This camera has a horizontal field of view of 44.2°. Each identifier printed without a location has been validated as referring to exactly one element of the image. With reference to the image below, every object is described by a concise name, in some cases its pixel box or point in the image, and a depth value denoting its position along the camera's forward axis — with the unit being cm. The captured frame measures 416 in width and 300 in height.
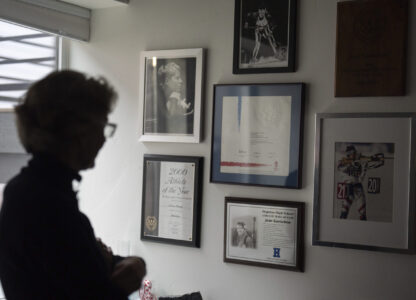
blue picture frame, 213
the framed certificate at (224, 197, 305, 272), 212
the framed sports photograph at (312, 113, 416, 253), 194
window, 243
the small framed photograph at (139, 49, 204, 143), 237
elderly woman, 102
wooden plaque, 195
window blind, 231
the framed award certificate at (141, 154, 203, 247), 237
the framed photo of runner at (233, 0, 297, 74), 216
